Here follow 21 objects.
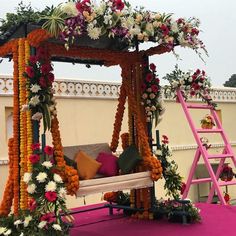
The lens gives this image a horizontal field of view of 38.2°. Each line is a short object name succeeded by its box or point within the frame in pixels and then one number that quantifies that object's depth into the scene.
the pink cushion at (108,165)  4.05
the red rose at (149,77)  4.00
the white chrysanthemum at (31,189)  2.95
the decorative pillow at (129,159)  3.92
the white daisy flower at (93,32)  3.07
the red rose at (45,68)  3.16
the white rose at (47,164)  3.03
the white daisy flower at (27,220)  2.92
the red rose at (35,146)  3.08
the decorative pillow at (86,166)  3.72
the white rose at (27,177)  2.99
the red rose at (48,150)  3.02
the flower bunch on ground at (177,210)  3.76
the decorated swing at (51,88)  3.00
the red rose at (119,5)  3.21
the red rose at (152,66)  4.05
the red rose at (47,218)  2.87
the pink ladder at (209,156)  4.23
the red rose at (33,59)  3.15
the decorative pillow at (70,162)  3.52
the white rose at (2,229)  3.00
